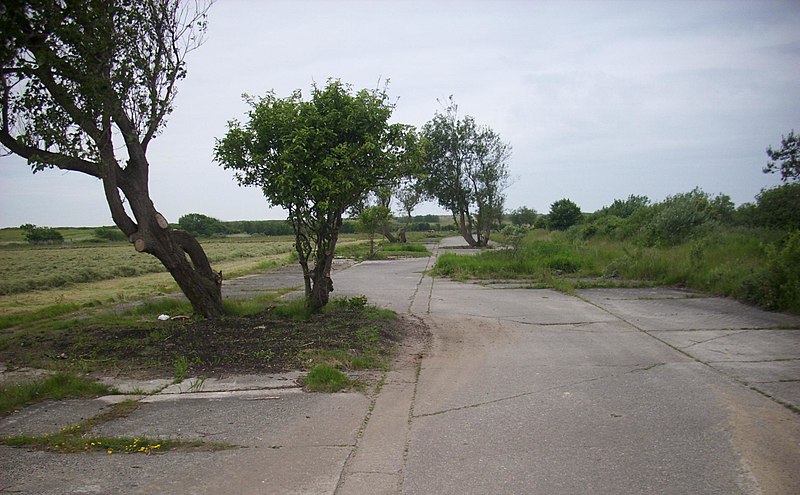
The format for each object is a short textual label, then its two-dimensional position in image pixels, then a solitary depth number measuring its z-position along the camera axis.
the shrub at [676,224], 21.42
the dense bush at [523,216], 75.13
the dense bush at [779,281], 9.48
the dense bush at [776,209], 20.66
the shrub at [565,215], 51.22
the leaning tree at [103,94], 6.94
